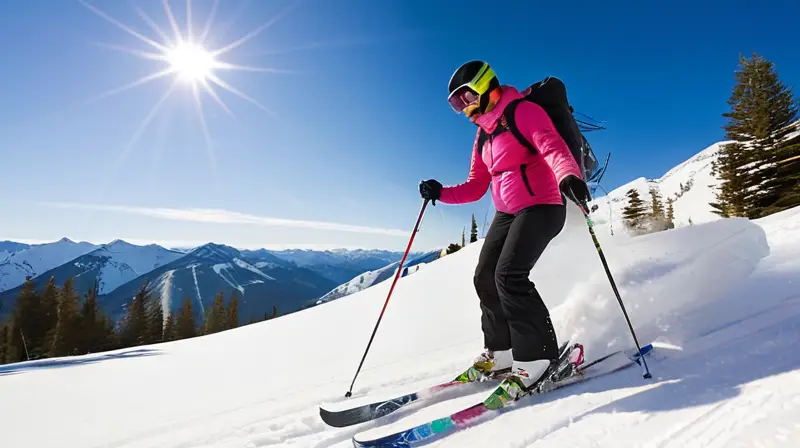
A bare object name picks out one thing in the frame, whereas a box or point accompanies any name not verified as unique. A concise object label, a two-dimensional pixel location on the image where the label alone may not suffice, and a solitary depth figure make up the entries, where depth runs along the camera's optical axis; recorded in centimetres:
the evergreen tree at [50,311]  3516
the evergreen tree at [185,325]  4850
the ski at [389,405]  244
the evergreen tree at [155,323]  4431
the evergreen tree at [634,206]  2102
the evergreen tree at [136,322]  4259
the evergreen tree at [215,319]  5416
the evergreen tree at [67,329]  3412
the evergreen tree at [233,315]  5584
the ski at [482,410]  206
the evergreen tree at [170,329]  4935
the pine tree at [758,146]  2097
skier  247
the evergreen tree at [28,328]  3359
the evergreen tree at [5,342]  3445
